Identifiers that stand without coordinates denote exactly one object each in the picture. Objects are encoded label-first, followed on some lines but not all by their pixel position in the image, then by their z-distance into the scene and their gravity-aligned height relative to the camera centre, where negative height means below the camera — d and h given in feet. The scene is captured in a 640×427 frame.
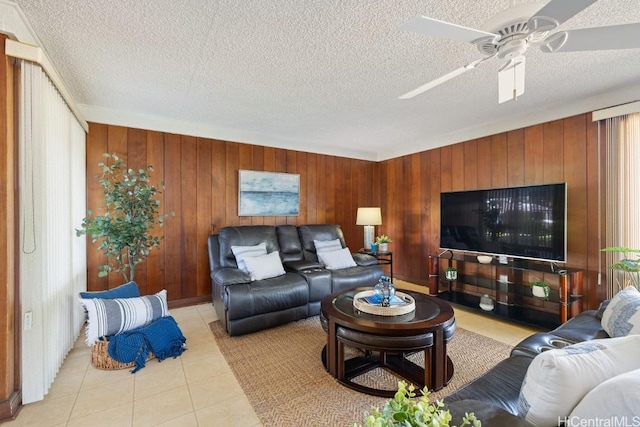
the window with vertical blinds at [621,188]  8.95 +0.71
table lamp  15.47 -0.45
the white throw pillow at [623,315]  5.15 -2.04
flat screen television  10.05 -0.43
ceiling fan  3.94 +2.76
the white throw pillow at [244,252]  11.03 -1.62
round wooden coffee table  6.00 -2.82
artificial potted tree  8.59 -0.26
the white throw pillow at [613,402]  2.27 -1.62
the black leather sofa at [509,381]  2.84 -2.37
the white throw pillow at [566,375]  2.75 -1.65
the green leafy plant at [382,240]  15.39 -1.56
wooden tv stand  9.54 -3.11
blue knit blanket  7.44 -3.58
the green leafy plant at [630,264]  8.01 -1.59
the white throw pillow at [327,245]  13.37 -1.61
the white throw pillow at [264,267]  10.53 -2.08
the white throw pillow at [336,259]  12.40 -2.13
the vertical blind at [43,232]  6.08 -0.42
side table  14.68 -2.22
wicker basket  7.38 -3.80
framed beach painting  13.74 +0.98
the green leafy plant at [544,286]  10.07 -2.76
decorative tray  6.72 -2.35
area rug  5.79 -4.13
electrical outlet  6.04 -2.29
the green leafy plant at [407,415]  1.94 -1.48
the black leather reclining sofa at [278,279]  9.35 -2.52
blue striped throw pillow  7.45 -2.82
